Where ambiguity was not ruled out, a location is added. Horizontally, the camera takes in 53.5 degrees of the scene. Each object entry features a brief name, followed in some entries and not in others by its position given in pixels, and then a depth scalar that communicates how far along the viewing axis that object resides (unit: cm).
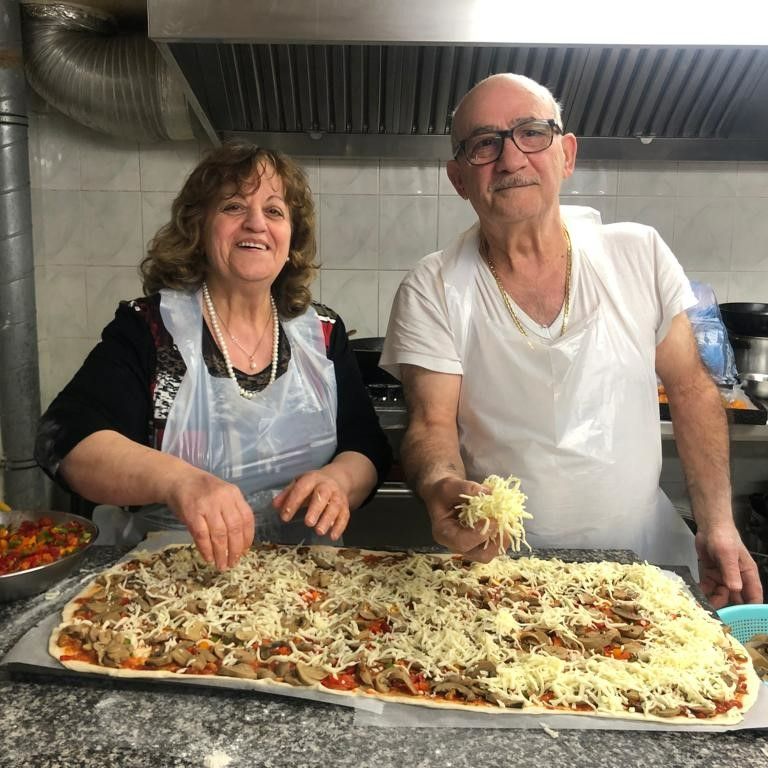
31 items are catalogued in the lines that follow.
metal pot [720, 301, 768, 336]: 347
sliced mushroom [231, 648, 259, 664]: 133
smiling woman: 189
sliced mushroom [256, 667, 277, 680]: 128
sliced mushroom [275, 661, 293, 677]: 129
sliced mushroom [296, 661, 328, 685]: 127
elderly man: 194
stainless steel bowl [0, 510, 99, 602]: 152
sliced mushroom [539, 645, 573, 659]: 137
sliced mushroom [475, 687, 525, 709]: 123
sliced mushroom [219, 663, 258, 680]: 128
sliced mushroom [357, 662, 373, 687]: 128
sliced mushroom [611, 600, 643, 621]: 150
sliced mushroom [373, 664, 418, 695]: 127
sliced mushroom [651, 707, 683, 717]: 121
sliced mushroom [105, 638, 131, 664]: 132
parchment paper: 120
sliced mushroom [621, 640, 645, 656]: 138
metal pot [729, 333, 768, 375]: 341
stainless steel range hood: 263
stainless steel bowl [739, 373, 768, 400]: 333
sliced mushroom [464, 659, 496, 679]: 130
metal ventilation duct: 334
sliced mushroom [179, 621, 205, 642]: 140
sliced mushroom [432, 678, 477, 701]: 125
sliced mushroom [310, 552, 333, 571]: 171
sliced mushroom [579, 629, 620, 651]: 140
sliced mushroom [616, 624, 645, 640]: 144
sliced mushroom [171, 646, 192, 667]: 132
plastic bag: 295
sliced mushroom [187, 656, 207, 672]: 130
